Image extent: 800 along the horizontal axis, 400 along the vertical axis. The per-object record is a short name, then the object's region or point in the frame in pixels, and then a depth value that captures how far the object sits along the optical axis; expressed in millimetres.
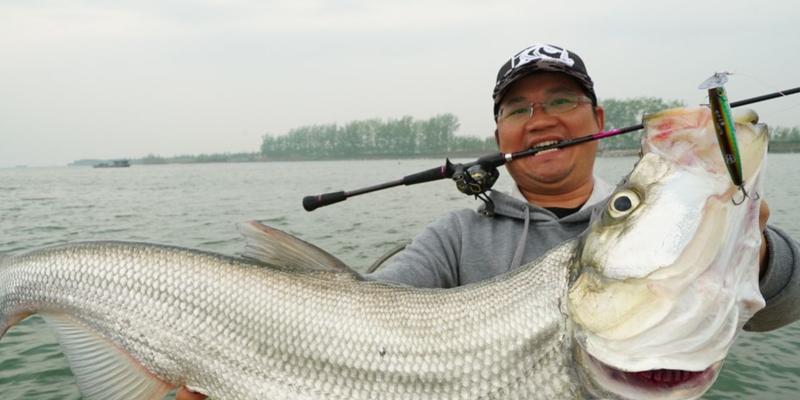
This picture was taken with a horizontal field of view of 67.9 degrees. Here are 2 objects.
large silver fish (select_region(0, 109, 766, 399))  471
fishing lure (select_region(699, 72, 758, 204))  435
